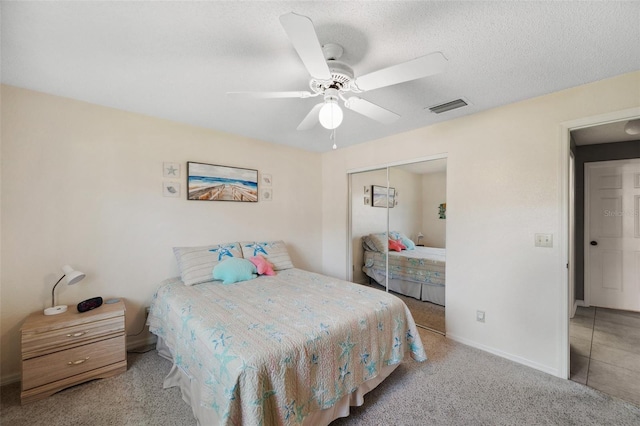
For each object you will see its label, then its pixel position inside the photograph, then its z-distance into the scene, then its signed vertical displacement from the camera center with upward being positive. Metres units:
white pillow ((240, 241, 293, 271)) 3.06 -0.50
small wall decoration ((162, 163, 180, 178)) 2.72 +0.47
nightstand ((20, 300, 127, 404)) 1.78 -1.04
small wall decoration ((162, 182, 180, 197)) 2.72 +0.26
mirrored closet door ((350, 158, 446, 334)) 2.98 -0.30
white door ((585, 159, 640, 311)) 3.29 -0.32
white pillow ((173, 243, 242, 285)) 2.50 -0.50
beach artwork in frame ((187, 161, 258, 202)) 2.89 +0.36
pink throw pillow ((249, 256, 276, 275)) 2.81 -0.61
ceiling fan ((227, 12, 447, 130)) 1.08 +0.75
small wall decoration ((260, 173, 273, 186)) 3.51 +0.46
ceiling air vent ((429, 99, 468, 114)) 2.29 +0.99
